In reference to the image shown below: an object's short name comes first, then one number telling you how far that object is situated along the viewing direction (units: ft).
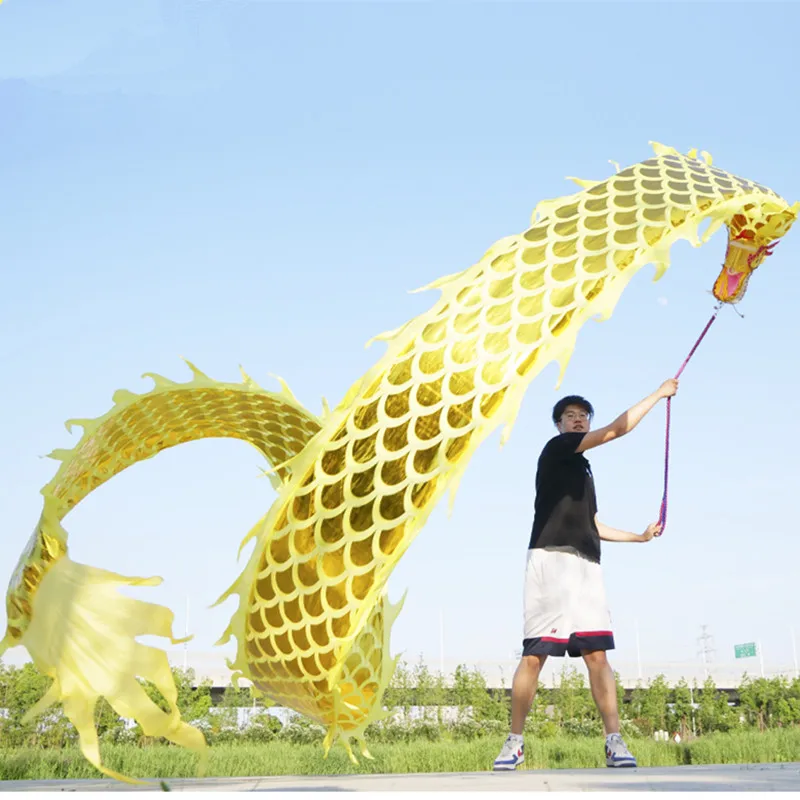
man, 11.03
